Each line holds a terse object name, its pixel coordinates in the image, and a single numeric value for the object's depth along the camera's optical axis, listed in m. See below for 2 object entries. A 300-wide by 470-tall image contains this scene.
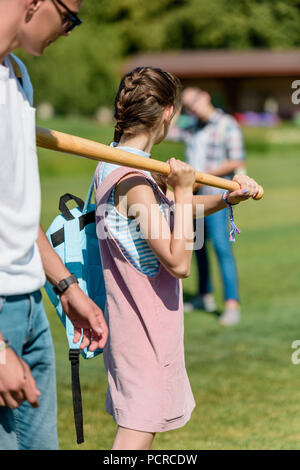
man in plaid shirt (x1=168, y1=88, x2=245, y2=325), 6.67
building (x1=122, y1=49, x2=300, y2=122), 46.88
